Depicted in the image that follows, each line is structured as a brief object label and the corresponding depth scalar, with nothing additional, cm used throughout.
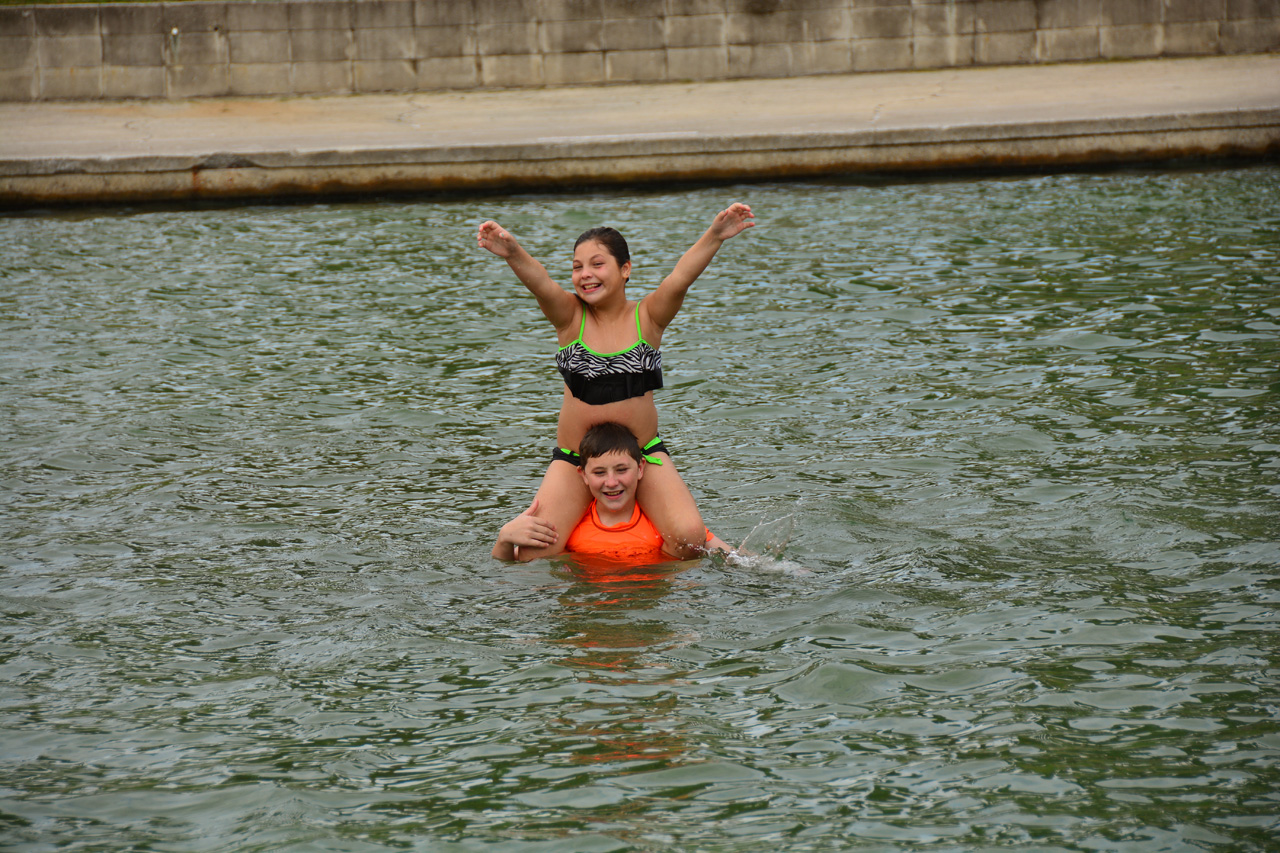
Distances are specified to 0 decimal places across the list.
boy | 1300
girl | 1295
